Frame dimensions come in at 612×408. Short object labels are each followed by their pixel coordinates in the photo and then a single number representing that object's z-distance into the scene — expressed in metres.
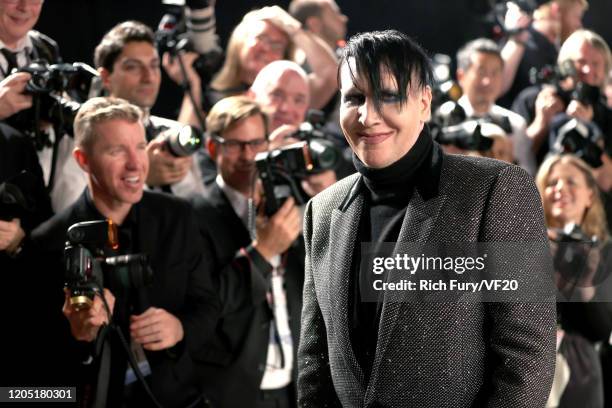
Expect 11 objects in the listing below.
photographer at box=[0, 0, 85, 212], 5.45
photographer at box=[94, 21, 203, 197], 6.10
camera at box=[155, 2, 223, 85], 6.98
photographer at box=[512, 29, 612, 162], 9.04
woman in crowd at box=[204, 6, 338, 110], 7.59
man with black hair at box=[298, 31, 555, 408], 3.49
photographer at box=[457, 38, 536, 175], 8.87
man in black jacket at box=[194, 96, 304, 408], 5.93
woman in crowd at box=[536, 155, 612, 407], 6.66
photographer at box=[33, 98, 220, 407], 5.10
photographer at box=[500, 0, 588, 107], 9.95
